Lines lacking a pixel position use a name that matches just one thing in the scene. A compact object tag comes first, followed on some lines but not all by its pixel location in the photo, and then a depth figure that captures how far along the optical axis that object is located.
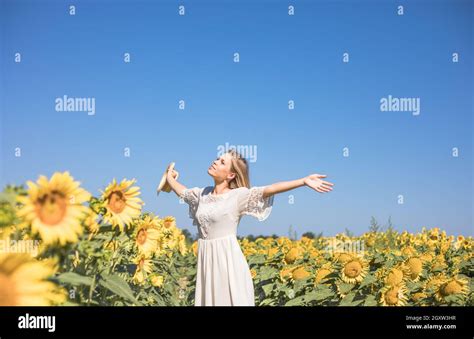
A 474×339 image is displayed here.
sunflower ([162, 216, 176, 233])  5.95
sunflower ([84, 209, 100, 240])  1.86
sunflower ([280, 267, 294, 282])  4.89
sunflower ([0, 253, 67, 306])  1.08
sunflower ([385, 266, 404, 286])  4.19
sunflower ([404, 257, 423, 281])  4.64
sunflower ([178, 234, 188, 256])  7.23
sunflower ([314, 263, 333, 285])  4.55
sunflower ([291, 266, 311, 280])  4.81
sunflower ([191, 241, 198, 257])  7.62
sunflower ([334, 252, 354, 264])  4.48
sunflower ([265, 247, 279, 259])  6.26
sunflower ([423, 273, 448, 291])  4.32
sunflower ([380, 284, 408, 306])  4.11
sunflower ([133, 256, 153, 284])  3.09
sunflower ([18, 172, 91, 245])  1.33
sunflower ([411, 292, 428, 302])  4.29
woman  3.72
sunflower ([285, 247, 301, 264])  5.53
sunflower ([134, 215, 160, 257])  2.96
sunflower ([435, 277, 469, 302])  4.21
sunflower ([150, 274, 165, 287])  4.14
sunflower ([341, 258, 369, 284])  4.34
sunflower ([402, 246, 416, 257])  6.26
